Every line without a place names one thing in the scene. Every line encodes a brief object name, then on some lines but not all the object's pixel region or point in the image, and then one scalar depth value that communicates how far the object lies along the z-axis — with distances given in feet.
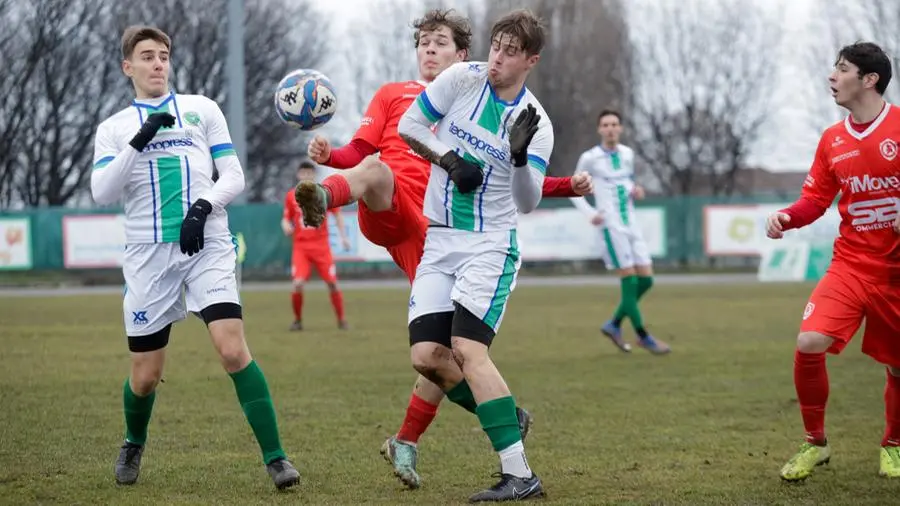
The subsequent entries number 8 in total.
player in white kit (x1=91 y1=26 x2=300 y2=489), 39.17
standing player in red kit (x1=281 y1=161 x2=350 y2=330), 109.81
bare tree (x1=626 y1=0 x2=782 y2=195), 326.44
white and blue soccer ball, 40.11
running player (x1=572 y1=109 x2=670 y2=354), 85.81
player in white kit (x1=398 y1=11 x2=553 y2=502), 37.09
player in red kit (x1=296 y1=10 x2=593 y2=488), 39.09
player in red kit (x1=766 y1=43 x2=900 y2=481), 41.32
